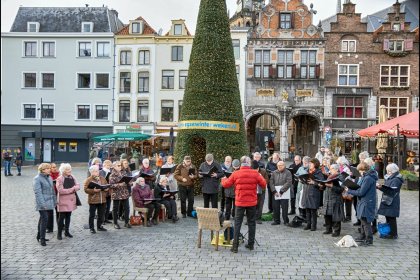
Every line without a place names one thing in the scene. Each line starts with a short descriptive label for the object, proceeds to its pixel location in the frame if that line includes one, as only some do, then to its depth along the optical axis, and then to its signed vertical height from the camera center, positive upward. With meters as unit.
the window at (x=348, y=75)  32.25 +4.14
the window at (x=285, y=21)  33.25 +8.24
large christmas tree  13.06 +1.02
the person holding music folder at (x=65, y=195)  8.59 -1.32
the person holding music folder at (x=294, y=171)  11.83 -1.09
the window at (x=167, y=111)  35.19 +1.41
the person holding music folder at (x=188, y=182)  11.23 -1.34
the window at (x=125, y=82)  35.25 +3.68
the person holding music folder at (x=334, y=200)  9.01 -1.43
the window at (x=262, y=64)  33.66 +5.03
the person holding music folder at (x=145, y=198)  10.20 -1.62
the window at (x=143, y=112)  35.34 +1.31
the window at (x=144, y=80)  35.28 +3.86
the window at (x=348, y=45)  31.64 +6.20
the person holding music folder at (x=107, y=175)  9.94 -1.08
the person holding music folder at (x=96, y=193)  9.01 -1.37
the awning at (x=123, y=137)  27.13 -0.56
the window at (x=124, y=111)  35.34 +1.36
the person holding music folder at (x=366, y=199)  8.30 -1.28
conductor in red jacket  7.80 -1.17
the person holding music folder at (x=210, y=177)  10.79 -1.19
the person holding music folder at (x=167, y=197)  10.55 -1.65
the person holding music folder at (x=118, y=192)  9.79 -1.44
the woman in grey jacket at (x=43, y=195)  7.94 -1.24
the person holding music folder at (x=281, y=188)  10.27 -1.34
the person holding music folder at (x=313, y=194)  9.59 -1.38
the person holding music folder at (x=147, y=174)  10.67 -1.10
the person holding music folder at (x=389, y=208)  8.07 -1.45
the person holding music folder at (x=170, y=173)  11.02 -1.13
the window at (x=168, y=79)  35.28 +3.96
